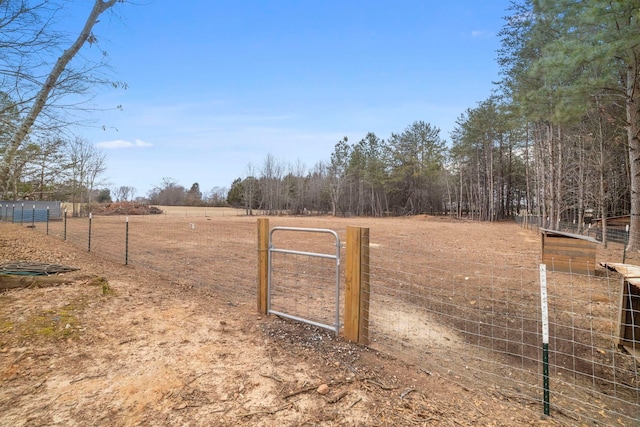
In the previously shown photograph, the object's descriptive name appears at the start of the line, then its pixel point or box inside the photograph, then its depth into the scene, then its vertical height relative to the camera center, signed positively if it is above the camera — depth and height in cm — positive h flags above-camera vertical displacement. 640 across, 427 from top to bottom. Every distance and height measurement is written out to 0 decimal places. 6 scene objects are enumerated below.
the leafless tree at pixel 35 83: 409 +173
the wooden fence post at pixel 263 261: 354 -59
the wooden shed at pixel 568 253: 636 -88
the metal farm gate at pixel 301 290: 330 -136
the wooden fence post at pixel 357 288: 284 -71
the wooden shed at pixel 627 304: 356 -123
